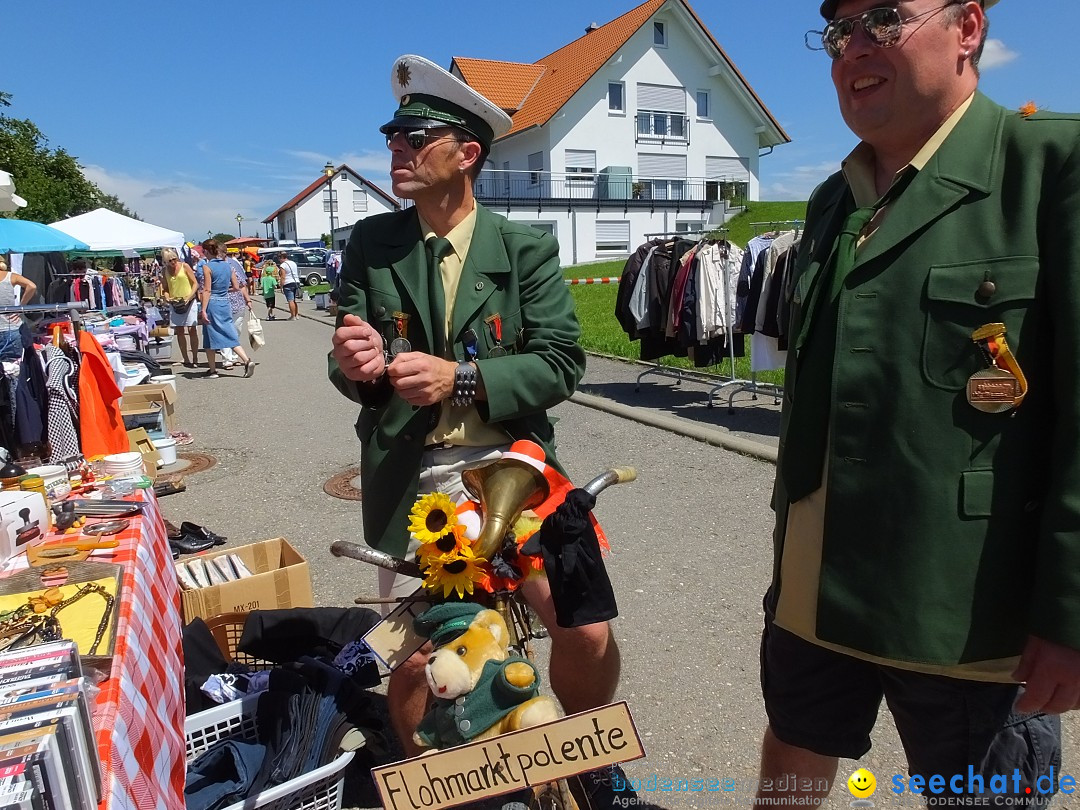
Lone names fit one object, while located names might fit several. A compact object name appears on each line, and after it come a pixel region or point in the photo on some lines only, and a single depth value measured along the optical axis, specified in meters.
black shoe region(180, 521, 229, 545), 4.69
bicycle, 1.89
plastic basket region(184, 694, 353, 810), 2.27
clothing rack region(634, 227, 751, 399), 8.14
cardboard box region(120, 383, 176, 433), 7.34
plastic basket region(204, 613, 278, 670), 3.32
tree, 32.22
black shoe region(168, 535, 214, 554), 4.48
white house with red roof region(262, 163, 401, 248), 65.94
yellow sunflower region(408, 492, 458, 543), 1.80
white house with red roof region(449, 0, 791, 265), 36.94
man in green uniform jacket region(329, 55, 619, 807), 2.17
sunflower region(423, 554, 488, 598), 1.80
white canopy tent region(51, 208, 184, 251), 13.56
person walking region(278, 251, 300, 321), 21.80
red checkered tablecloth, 1.67
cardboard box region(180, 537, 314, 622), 3.42
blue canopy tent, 9.06
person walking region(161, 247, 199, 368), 11.34
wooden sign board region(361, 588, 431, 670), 1.96
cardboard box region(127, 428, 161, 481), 5.81
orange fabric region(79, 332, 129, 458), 4.92
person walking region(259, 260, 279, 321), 22.70
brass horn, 1.90
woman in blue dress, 11.76
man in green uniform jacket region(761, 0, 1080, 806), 1.44
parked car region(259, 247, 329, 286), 40.84
